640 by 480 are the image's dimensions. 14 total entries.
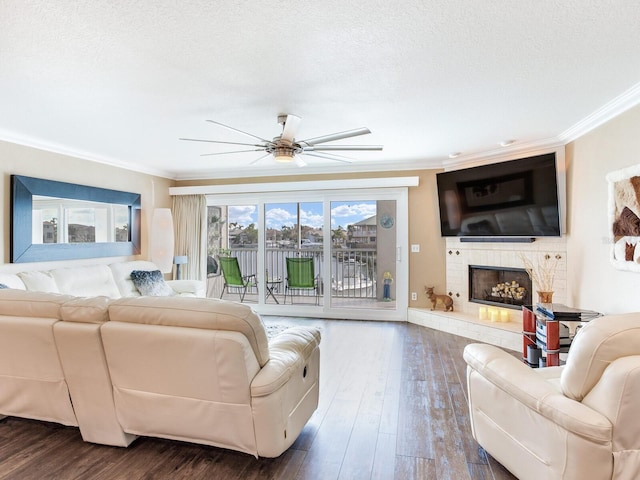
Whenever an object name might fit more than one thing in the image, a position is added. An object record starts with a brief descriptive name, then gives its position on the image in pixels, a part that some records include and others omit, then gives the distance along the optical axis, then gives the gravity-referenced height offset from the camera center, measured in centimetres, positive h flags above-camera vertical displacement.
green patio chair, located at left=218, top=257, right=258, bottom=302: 594 -54
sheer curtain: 615 +21
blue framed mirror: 386 +29
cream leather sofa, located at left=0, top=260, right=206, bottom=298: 368 -40
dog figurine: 497 -76
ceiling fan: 287 +88
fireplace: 446 -53
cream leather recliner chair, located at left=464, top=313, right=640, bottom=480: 138 -67
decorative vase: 383 -55
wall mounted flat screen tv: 393 +54
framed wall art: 266 +21
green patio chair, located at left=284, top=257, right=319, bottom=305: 569 -48
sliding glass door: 550 -10
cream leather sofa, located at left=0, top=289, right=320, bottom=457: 181 -67
